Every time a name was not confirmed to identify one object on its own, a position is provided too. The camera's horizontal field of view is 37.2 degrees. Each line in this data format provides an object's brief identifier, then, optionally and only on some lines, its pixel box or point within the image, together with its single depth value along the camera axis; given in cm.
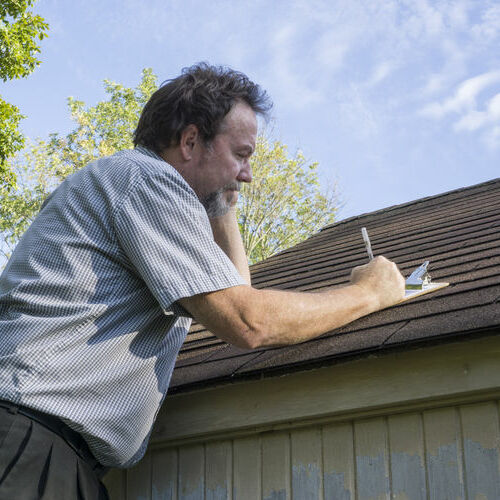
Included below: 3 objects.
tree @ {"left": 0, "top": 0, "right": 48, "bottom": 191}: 1392
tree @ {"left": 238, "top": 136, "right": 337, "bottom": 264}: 2570
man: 235
